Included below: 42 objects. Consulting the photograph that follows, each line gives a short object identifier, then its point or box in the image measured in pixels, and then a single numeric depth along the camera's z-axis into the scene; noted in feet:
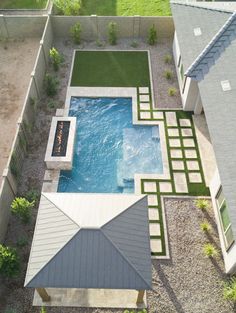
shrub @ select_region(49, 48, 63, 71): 88.53
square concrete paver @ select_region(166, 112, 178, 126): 80.08
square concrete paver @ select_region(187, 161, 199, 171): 72.18
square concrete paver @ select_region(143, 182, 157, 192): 68.85
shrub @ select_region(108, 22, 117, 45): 95.72
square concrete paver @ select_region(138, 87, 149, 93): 87.20
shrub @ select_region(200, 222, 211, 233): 62.95
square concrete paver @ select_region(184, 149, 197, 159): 73.87
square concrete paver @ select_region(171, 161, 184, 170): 72.23
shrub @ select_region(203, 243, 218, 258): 59.36
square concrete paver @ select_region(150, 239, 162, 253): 60.70
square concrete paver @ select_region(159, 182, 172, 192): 68.90
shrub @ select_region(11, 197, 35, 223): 60.23
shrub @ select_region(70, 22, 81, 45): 96.12
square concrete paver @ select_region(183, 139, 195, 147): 75.92
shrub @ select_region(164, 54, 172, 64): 92.58
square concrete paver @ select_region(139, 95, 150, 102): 85.42
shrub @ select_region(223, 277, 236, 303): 53.93
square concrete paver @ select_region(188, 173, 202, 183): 70.18
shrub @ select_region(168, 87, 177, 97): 85.20
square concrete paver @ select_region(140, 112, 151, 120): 81.41
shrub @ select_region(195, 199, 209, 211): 65.39
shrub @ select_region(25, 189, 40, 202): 65.79
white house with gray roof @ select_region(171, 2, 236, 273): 56.75
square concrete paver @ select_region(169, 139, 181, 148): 75.97
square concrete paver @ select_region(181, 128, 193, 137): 77.77
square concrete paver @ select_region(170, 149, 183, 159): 74.02
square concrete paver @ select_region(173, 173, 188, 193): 68.80
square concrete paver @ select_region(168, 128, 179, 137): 77.82
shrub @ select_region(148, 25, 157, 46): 96.17
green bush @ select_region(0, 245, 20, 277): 53.83
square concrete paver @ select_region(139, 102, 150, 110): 83.61
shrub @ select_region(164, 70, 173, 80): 88.69
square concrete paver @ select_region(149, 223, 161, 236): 62.80
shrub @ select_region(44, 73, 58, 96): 83.61
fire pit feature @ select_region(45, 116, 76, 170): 70.90
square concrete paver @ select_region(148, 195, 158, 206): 66.90
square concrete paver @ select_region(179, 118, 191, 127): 79.81
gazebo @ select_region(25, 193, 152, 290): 47.57
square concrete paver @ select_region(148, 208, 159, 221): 64.69
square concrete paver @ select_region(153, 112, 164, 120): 81.51
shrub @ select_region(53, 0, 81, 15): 100.53
